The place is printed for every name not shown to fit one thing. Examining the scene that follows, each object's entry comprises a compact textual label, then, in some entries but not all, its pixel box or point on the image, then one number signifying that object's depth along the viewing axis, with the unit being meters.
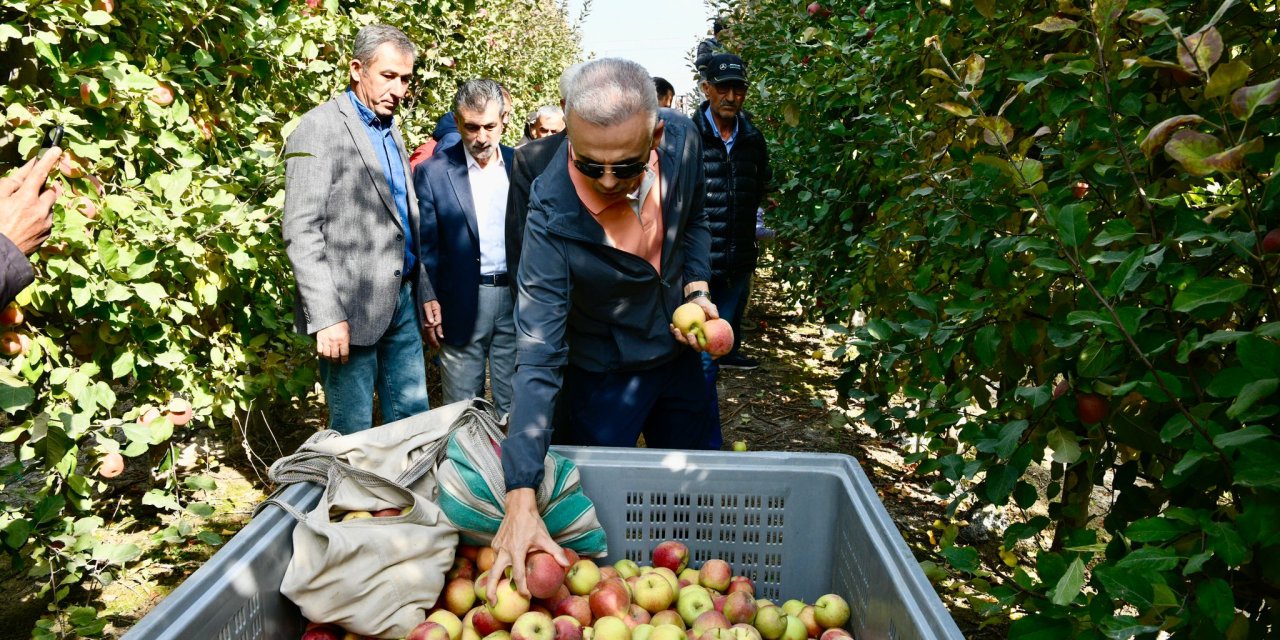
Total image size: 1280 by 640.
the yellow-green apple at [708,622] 1.70
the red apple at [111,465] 2.30
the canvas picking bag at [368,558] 1.54
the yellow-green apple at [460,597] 1.76
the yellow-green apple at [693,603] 1.78
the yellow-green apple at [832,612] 1.70
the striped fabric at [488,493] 1.72
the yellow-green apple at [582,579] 1.79
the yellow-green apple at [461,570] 1.82
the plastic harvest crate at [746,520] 1.55
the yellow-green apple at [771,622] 1.73
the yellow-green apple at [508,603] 1.66
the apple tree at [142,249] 2.11
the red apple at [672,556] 1.89
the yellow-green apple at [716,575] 1.84
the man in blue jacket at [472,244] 3.61
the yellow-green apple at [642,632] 1.69
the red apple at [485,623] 1.69
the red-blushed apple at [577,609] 1.72
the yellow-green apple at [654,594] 1.78
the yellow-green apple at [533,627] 1.61
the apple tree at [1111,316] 0.98
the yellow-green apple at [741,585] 1.81
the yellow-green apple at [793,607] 1.80
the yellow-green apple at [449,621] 1.68
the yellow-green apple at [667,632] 1.67
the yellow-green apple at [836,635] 1.61
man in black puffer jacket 4.53
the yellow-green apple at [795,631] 1.72
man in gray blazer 2.85
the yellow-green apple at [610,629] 1.66
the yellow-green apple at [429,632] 1.60
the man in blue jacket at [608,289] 1.72
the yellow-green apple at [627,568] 1.86
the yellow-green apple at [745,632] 1.64
